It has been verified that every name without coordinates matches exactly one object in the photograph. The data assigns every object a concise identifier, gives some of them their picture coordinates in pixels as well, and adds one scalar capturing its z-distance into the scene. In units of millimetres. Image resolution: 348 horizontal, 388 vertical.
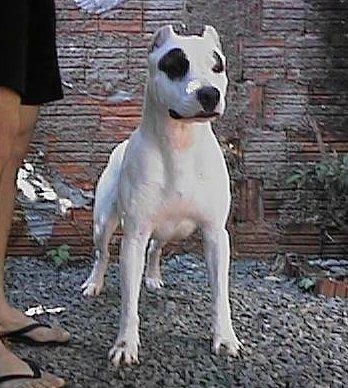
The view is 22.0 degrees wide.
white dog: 2092
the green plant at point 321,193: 3180
